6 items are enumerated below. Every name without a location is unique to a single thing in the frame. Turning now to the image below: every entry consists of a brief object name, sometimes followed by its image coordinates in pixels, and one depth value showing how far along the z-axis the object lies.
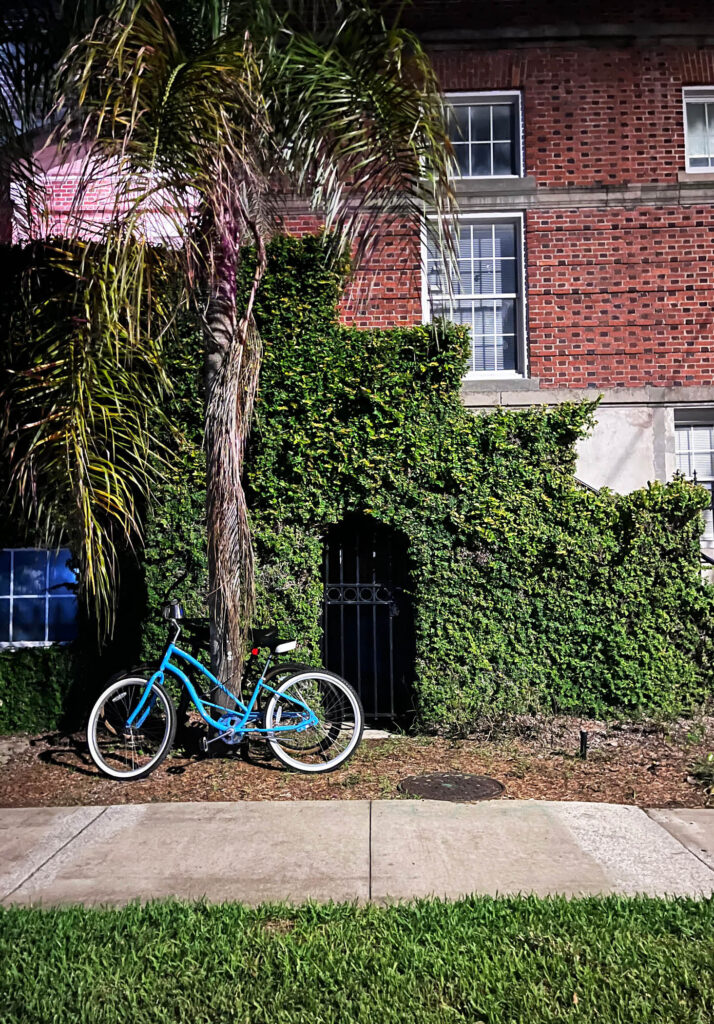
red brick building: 10.38
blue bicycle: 6.41
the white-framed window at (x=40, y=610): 8.45
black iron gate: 7.93
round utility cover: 5.81
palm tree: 5.77
